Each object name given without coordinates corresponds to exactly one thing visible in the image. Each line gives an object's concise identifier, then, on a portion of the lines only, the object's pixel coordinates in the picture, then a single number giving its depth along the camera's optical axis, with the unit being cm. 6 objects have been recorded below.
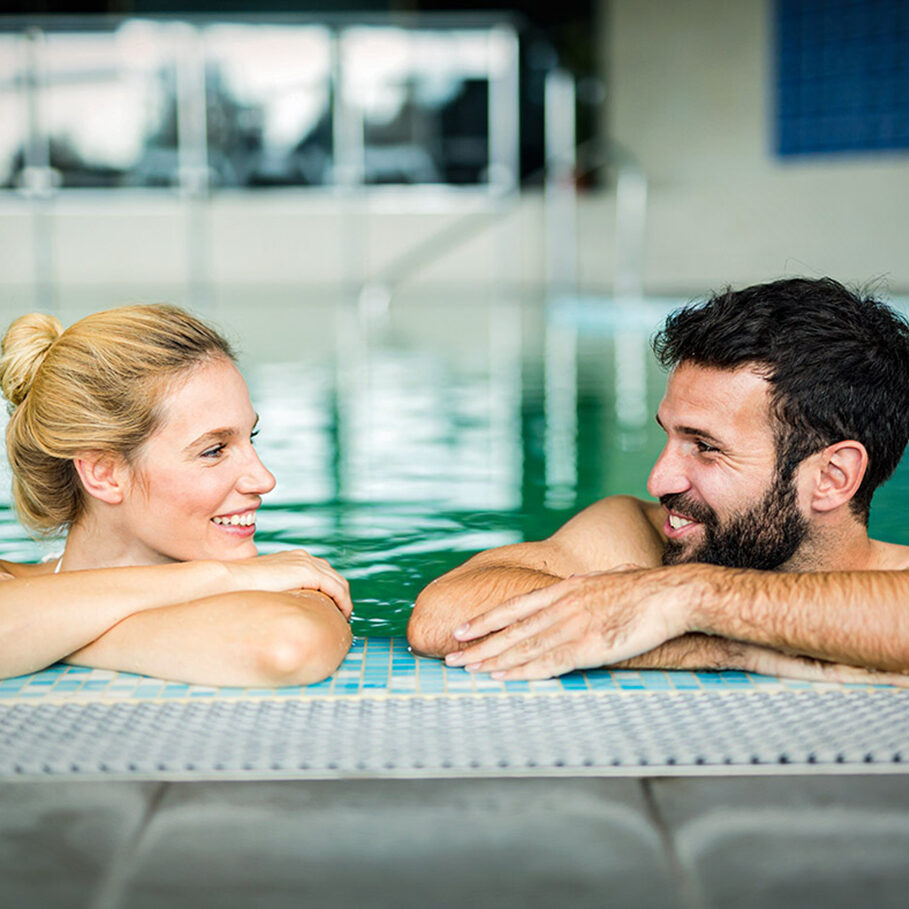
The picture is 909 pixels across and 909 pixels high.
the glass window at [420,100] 1817
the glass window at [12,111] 1739
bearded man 212
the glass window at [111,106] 1777
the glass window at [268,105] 1800
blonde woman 221
